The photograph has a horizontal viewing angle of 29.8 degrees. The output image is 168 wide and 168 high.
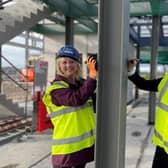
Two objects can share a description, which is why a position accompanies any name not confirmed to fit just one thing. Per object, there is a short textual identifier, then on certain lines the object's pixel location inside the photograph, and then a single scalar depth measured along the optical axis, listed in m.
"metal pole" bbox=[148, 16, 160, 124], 8.54
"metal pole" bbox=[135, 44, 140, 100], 15.15
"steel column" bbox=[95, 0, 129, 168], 2.04
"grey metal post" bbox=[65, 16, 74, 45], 9.04
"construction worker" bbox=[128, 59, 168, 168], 2.53
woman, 2.44
